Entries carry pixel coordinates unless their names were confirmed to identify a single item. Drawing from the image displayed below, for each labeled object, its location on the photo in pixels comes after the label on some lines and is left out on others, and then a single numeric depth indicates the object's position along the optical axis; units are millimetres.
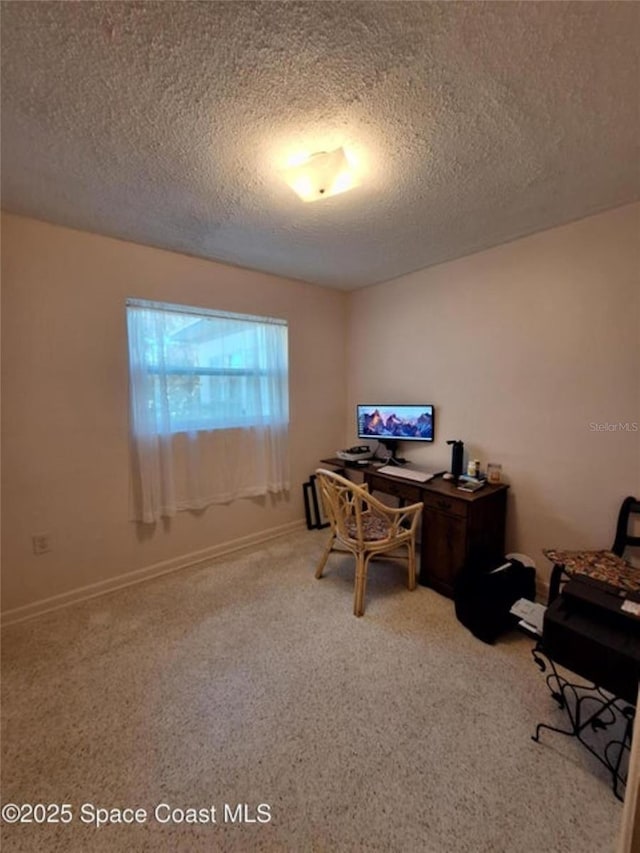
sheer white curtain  2402
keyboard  2494
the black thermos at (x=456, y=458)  2492
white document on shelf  1542
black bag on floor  1869
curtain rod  2344
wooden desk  2129
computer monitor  2855
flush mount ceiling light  1444
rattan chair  2053
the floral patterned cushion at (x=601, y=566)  1628
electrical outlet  2080
